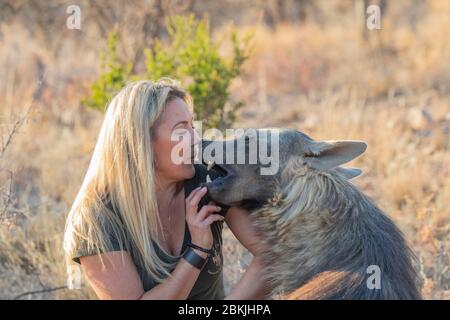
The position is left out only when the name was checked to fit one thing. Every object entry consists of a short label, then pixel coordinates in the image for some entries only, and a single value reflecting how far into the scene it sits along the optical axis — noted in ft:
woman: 12.79
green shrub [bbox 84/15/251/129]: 22.39
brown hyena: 11.62
